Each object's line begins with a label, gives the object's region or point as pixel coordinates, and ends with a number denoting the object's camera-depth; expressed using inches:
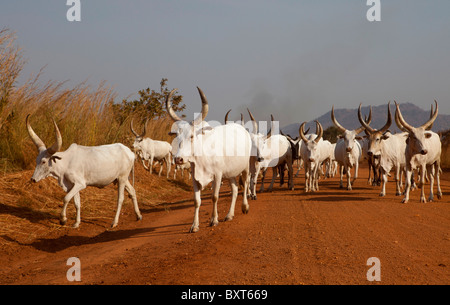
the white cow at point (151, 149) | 701.3
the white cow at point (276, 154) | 598.5
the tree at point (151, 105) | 867.4
